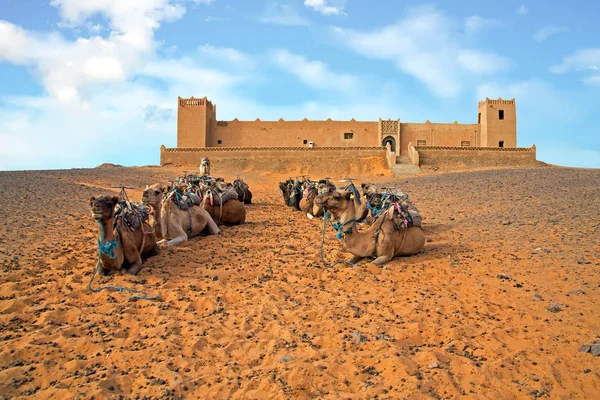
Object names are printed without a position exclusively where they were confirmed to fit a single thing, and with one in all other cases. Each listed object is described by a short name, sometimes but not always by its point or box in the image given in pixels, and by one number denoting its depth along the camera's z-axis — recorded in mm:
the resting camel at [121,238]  7852
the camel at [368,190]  13242
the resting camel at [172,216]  10453
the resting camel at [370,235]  9422
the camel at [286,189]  18981
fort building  48000
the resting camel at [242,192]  18359
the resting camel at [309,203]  15939
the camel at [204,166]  23189
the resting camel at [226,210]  13406
